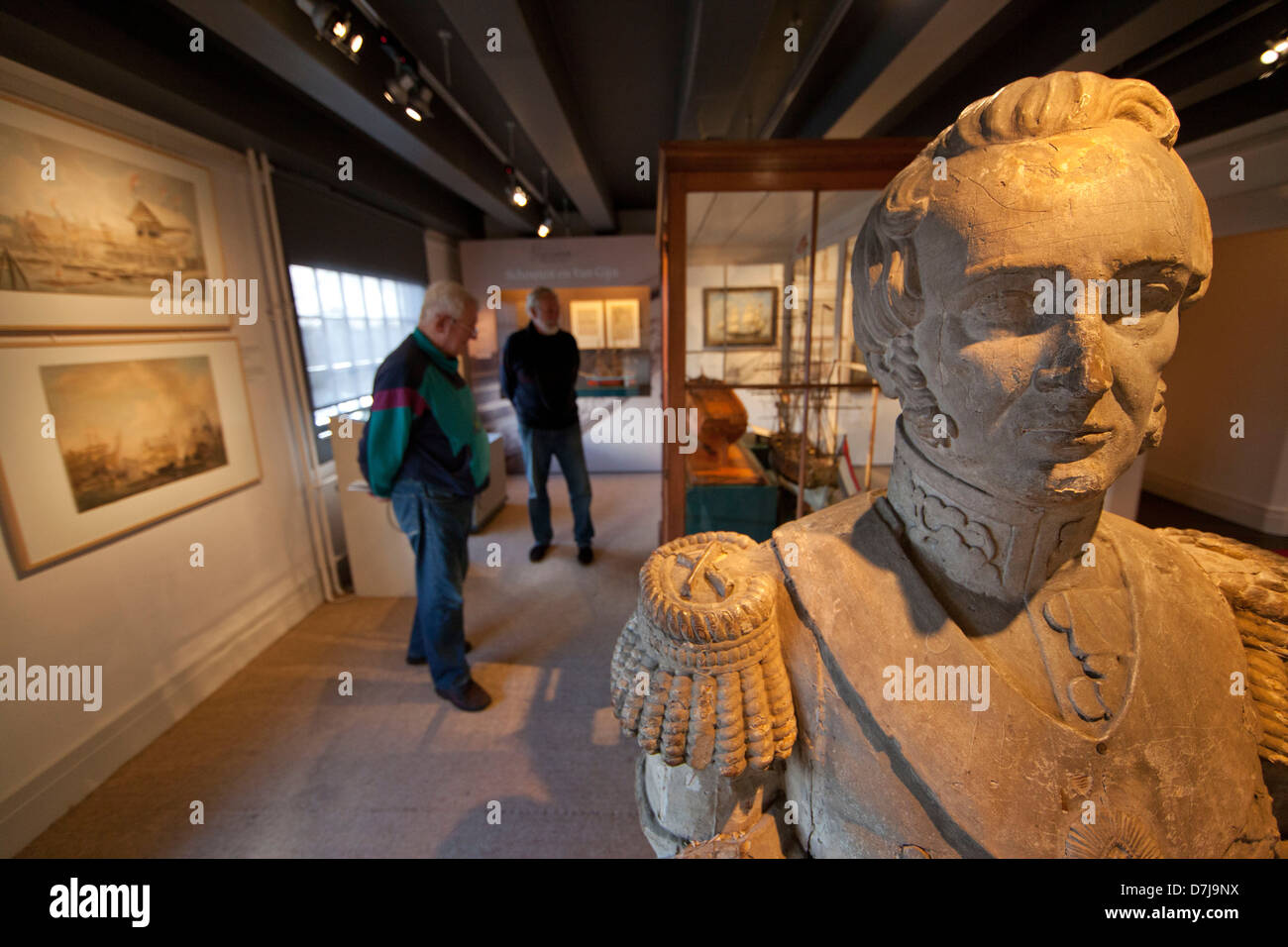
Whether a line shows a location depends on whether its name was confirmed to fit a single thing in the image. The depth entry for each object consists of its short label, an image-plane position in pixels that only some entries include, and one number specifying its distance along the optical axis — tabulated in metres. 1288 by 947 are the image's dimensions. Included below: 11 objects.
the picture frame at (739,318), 2.18
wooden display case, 2.05
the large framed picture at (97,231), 2.02
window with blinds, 3.89
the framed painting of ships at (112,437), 2.04
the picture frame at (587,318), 6.05
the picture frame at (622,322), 6.07
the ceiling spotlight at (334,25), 2.05
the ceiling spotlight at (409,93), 2.60
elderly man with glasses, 2.31
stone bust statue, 0.75
